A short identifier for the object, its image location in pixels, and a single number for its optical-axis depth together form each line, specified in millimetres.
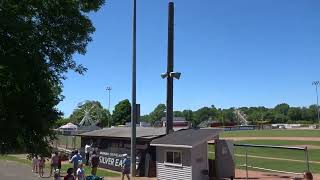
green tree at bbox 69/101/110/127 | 88745
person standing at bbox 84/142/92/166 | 21085
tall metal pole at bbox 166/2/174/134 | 17439
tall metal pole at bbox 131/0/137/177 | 16825
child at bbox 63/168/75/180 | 8016
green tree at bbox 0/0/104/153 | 4759
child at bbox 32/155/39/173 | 18370
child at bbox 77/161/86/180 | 12522
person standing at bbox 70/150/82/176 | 15439
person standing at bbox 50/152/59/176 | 16196
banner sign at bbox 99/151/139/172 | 18899
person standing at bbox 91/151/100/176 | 15503
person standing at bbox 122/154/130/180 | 14828
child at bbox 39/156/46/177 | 16713
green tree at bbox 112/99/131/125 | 77110
